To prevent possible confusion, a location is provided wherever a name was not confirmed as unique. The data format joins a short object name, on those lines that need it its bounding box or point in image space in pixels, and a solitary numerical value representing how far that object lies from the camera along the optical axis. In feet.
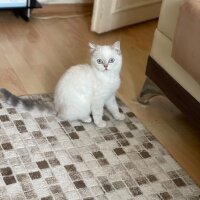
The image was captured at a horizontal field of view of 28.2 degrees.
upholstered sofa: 4.43
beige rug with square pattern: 4.32
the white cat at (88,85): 5.03
